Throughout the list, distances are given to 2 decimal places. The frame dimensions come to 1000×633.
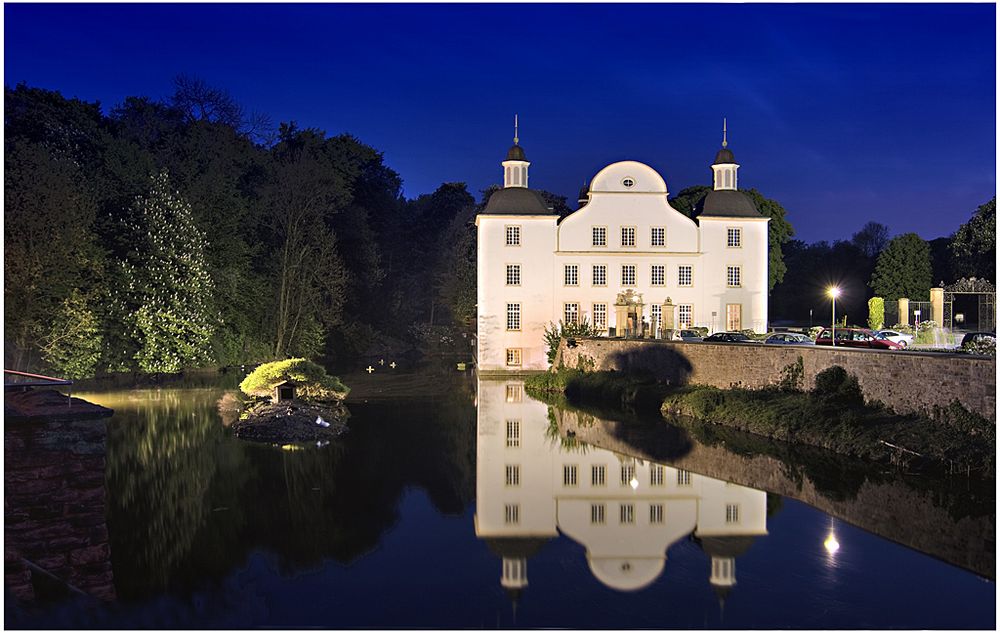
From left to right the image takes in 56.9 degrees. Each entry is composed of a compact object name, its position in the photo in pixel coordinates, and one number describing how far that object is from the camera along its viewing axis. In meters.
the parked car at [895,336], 33.19
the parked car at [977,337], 26.14
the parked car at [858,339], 30.78
